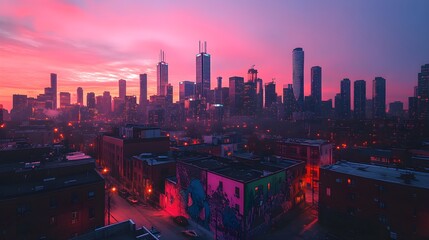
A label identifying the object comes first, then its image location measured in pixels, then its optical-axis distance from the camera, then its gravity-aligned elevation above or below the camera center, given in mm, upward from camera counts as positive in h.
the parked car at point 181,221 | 37406 -18679
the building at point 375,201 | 28969 -12875
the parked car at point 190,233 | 33625 -18838
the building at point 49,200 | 27328 -11996
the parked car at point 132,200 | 46531 -18747
